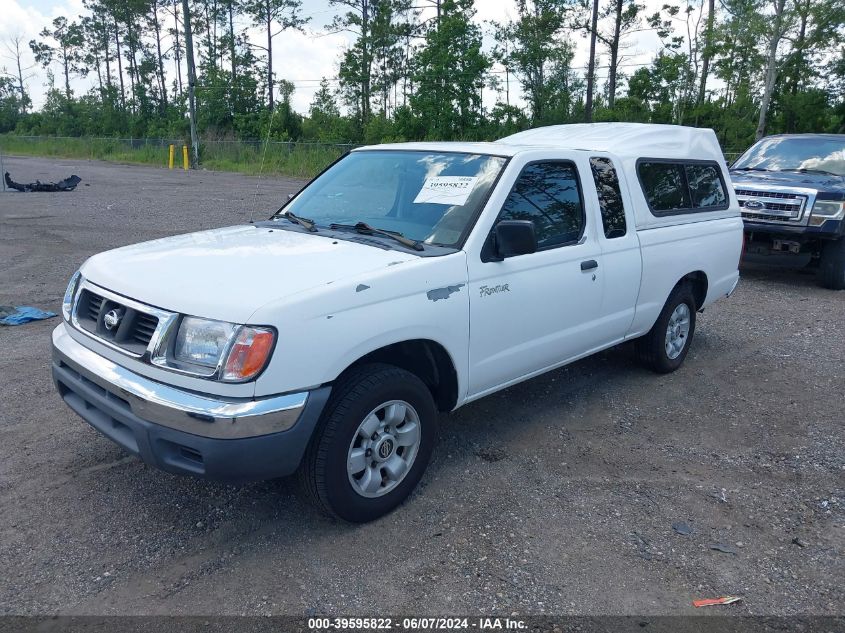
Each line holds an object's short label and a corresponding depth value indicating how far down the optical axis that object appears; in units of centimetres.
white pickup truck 298
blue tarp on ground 672
